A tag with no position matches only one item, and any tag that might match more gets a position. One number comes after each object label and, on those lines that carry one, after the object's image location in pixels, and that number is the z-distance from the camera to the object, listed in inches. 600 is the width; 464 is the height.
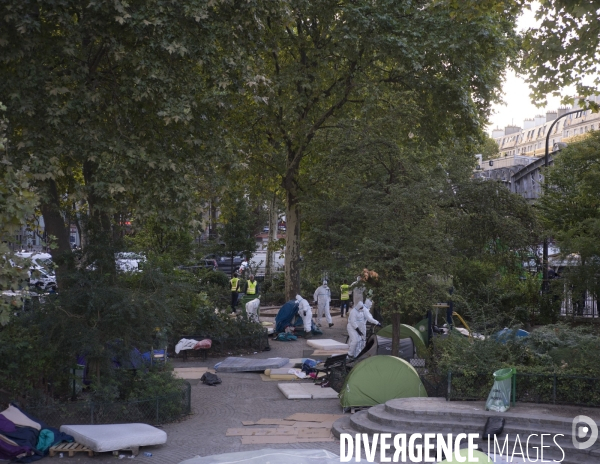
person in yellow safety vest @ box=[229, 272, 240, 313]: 1137.9
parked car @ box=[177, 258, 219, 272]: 1278.8
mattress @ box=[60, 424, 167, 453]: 422.6
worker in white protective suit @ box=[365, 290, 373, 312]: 613.3
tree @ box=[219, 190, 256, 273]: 1572.3
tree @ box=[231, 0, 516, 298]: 830.5
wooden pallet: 430.9
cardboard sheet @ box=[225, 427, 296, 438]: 471.5
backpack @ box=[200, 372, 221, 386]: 647.1
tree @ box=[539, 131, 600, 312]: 876.0
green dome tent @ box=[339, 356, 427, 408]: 526.6
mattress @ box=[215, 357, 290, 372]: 700.7
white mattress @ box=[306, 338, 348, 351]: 816.4
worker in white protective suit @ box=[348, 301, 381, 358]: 668.7
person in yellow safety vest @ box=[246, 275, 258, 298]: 1065.5
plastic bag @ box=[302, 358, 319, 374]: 669.9
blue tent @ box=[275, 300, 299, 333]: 937.5
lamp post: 971.0
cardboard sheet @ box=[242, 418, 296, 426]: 501.3
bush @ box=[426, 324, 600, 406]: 467.5
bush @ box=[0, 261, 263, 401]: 481.1
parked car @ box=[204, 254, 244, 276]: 1837.0
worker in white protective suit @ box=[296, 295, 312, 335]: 919.7
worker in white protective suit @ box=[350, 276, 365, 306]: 620.9
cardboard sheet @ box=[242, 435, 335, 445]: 450.3
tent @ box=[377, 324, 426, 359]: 676.1
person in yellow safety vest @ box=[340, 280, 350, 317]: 1087.8
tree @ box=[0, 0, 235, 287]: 509.4
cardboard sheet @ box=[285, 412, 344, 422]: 509.4
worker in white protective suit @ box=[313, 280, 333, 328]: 1025.7
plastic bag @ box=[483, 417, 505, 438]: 426.3
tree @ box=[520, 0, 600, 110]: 565.9
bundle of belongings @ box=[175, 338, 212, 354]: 765.9
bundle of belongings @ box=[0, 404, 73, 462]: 416.2
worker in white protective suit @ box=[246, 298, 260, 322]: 935.7
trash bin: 458.0
